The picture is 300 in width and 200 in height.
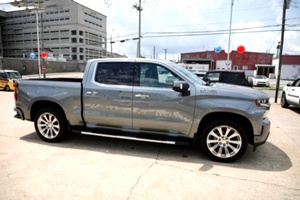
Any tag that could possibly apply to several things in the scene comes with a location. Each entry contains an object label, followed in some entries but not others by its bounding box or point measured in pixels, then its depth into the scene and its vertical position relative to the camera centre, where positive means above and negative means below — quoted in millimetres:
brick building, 53219 +2926
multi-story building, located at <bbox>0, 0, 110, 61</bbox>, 92500 +15065
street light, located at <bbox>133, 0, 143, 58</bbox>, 22725 +6297
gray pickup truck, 4004 -721
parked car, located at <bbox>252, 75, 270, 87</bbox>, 24859 -987
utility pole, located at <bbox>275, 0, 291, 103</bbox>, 11818 +2377
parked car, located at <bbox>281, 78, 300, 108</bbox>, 8855 -915
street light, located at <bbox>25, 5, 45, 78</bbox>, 22734 +6068
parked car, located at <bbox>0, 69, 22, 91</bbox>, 16188 -980
